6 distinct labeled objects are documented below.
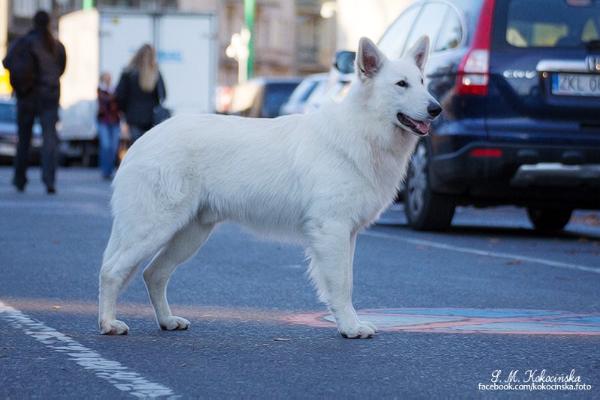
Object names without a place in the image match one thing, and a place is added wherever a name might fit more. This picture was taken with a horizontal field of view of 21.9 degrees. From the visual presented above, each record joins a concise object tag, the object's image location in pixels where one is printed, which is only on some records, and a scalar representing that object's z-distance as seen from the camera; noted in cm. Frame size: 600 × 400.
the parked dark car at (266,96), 3238
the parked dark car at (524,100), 1234
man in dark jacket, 1916
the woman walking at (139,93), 2216
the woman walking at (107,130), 2725
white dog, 697
